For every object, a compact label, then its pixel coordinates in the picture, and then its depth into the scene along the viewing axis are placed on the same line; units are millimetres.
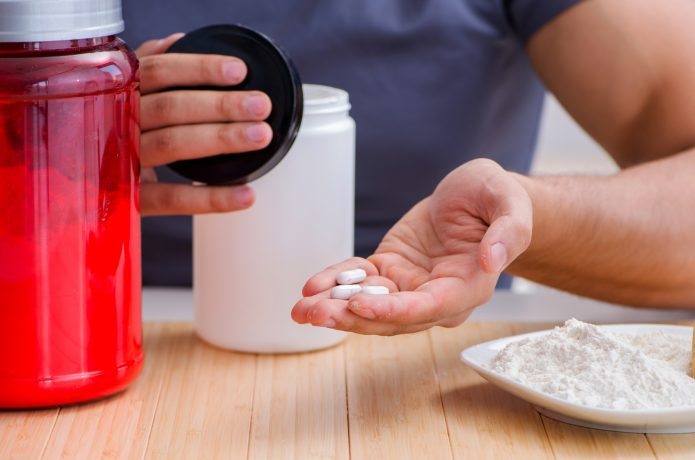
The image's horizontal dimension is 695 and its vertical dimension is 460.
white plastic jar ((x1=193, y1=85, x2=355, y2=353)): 1258
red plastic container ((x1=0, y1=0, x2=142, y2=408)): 1127
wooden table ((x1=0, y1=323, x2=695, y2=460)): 1141
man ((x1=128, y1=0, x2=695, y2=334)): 1165
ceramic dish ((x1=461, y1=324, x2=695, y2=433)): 1127
